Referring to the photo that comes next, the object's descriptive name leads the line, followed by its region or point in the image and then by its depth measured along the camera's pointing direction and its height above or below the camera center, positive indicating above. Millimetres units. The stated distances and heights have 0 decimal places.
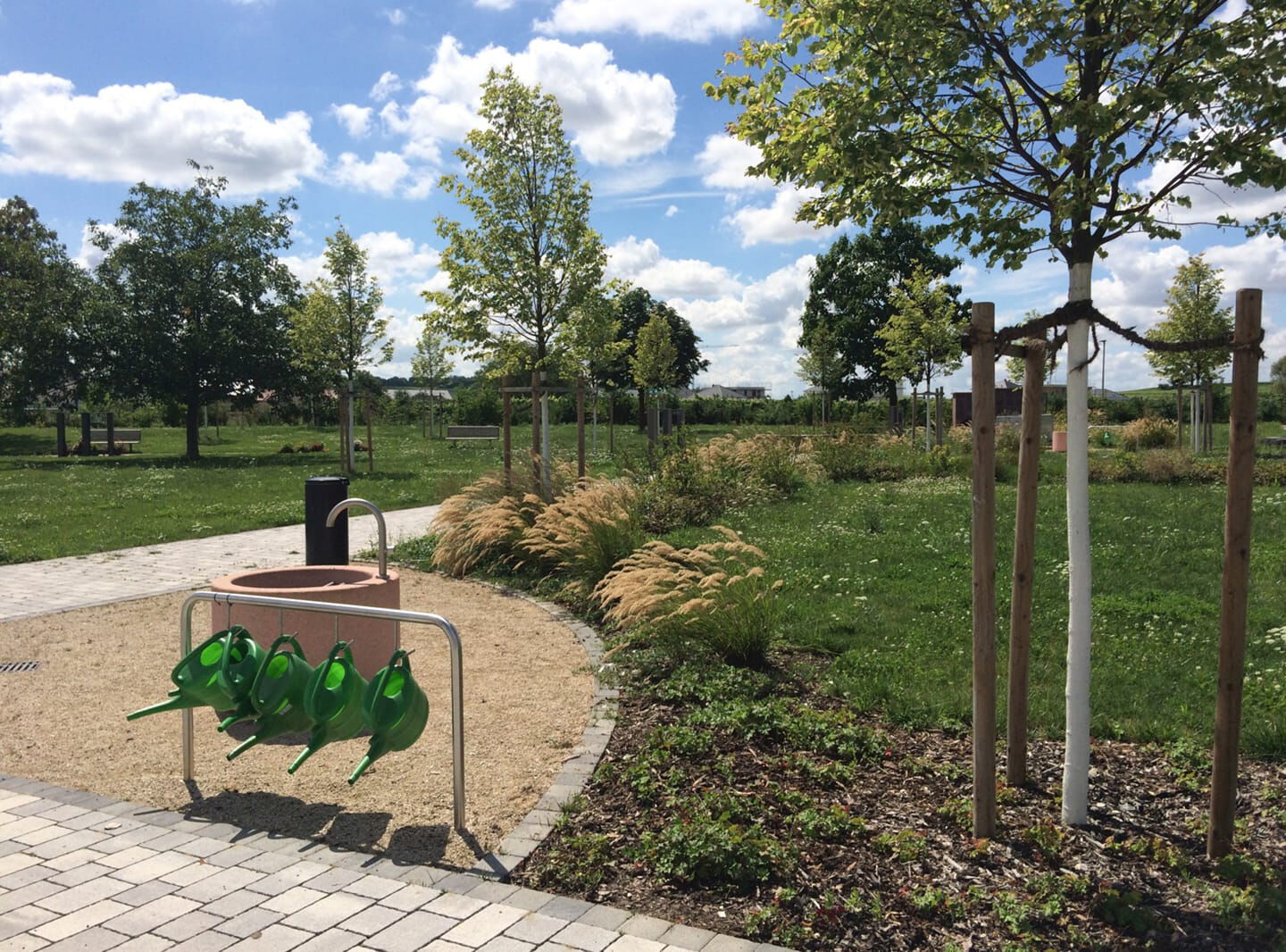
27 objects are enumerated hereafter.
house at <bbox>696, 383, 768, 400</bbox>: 106000 +5453
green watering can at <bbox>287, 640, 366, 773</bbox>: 3984 -1172
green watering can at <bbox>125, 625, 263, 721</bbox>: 4246 -1124
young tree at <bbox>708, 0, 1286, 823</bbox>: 3279 +1244
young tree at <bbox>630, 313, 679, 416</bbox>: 38469 +3409
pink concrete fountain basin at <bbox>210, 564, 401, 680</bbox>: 5504 -1123
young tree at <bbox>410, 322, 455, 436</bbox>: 42344 +3373
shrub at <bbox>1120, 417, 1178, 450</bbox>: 24408 -75
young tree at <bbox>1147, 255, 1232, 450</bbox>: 24141 +3216
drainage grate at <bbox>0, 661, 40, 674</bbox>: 6727 -1714
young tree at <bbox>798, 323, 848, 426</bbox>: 43656 +3569
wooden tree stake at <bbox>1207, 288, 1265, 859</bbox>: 3330 -502
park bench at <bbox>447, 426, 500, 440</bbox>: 37969 +99
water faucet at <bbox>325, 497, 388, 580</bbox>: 6125 -562
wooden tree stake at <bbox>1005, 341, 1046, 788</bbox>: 3824 -443
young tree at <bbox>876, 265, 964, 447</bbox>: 25703 +3045
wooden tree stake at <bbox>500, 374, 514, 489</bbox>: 11392 +236
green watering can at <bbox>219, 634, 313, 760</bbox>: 4172 -1187
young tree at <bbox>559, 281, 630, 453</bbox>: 13688 +1636
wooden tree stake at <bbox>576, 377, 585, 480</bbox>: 11875 +73
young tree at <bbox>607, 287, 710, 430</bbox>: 49625 +5775
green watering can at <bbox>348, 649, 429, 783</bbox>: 3961 -1199
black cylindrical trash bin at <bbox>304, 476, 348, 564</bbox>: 7074 -701
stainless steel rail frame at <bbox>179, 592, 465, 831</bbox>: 3955 -880
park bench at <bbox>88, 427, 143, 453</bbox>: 34594 -50
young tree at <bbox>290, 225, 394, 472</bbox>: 23906 +3121
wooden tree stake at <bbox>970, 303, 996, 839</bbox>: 3502 -517
